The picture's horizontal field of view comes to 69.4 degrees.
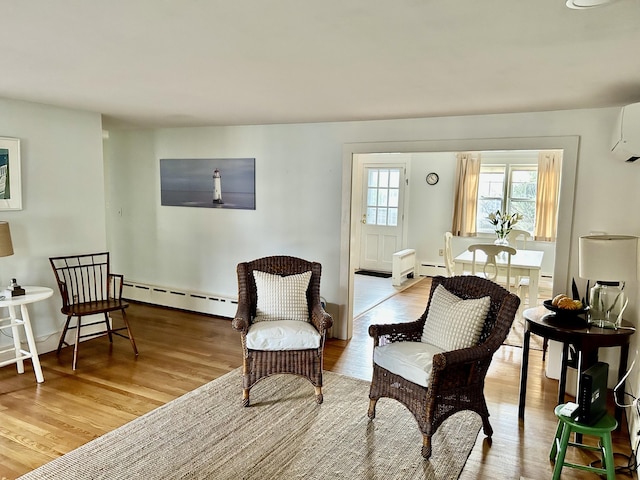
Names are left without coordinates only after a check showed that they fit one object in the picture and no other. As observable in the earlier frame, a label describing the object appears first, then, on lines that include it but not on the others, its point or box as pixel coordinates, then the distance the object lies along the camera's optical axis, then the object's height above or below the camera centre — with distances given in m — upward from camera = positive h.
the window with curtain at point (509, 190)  7.06 +0.13
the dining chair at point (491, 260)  5.11 -0.70
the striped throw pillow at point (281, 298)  3.46 -0.78
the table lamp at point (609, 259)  2.67 -0.33
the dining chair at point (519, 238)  6.87 -0.59
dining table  5.13 -0.75
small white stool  3.45 -1.04
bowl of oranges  2.95 -0.69
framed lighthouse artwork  5.10 +0.11
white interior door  8.23 -0.35
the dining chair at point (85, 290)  3.89 -0.95
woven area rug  2.45 -1.46
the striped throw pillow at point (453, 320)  2.73 -0.75
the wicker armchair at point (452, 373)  2.54 -0.99
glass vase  6.46 -0.59
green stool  2.27 -1.18
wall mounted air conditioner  2.67 +0.42
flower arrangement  6.59 -0.33
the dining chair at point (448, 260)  5.74 -0.77
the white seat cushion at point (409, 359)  2.62 -0.96
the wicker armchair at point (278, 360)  3.17 -1.14
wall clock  7.85 +0.32
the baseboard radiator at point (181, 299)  5.37 -1.31
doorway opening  3.59 +0.10
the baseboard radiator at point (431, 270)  7.99 -1.26
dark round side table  2.76 -0.83
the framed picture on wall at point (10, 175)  3.69 +0.10
